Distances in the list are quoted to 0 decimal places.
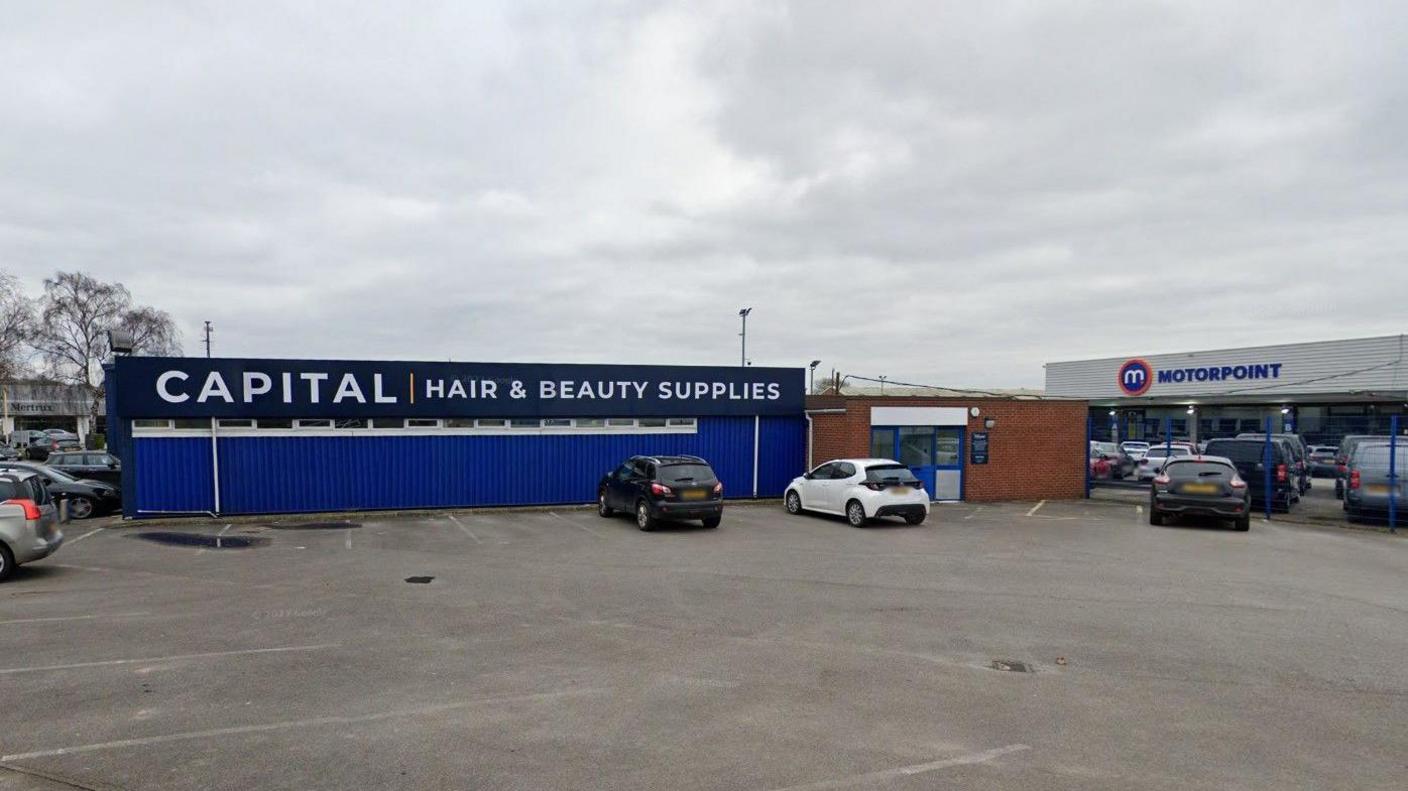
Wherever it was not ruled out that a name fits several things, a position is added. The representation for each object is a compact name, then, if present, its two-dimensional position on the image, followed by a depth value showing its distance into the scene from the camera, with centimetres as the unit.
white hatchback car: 1605
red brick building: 2098
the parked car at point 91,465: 1937
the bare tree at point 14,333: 4081
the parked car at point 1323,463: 2940
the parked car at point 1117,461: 2845
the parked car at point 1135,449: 2997
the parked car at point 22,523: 1025
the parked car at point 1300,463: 2231
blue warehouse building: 1705
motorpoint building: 3083
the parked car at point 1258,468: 1867
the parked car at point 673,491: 1508
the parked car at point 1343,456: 2041
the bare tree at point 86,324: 4903
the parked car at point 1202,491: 1552
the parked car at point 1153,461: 2715
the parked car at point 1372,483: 1633
